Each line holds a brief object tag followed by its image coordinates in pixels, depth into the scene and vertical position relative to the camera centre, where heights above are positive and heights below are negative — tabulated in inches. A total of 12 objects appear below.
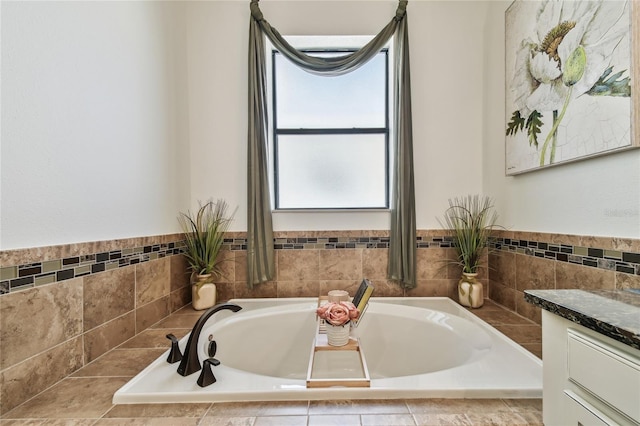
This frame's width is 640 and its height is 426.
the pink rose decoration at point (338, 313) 48.8 -17.6
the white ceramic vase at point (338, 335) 50.1 -21.8
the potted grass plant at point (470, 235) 70.6 -5.5
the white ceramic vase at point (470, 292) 69.6 -19.7
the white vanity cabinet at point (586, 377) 21.2 -14.3
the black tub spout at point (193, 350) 40.6 -19.9
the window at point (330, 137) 85.7 +24.4
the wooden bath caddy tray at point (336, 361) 43.9 -24.8
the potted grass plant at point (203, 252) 71.8 -9.4
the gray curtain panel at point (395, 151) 75.5 +17.7
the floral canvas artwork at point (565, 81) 41.4 +24.0
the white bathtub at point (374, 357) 36.2 -23.6
